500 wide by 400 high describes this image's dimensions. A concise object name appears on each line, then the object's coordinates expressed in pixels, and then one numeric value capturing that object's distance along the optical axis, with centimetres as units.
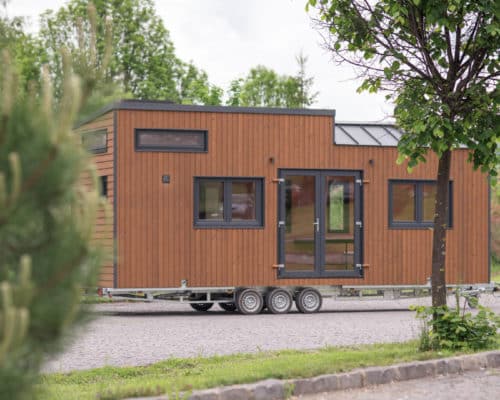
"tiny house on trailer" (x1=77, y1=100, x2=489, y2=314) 2258
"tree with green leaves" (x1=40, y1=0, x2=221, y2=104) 5248
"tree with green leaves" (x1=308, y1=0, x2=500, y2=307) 1341
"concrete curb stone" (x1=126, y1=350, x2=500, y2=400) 996
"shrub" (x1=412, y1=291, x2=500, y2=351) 1310
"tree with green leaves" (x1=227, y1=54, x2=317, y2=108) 5979
